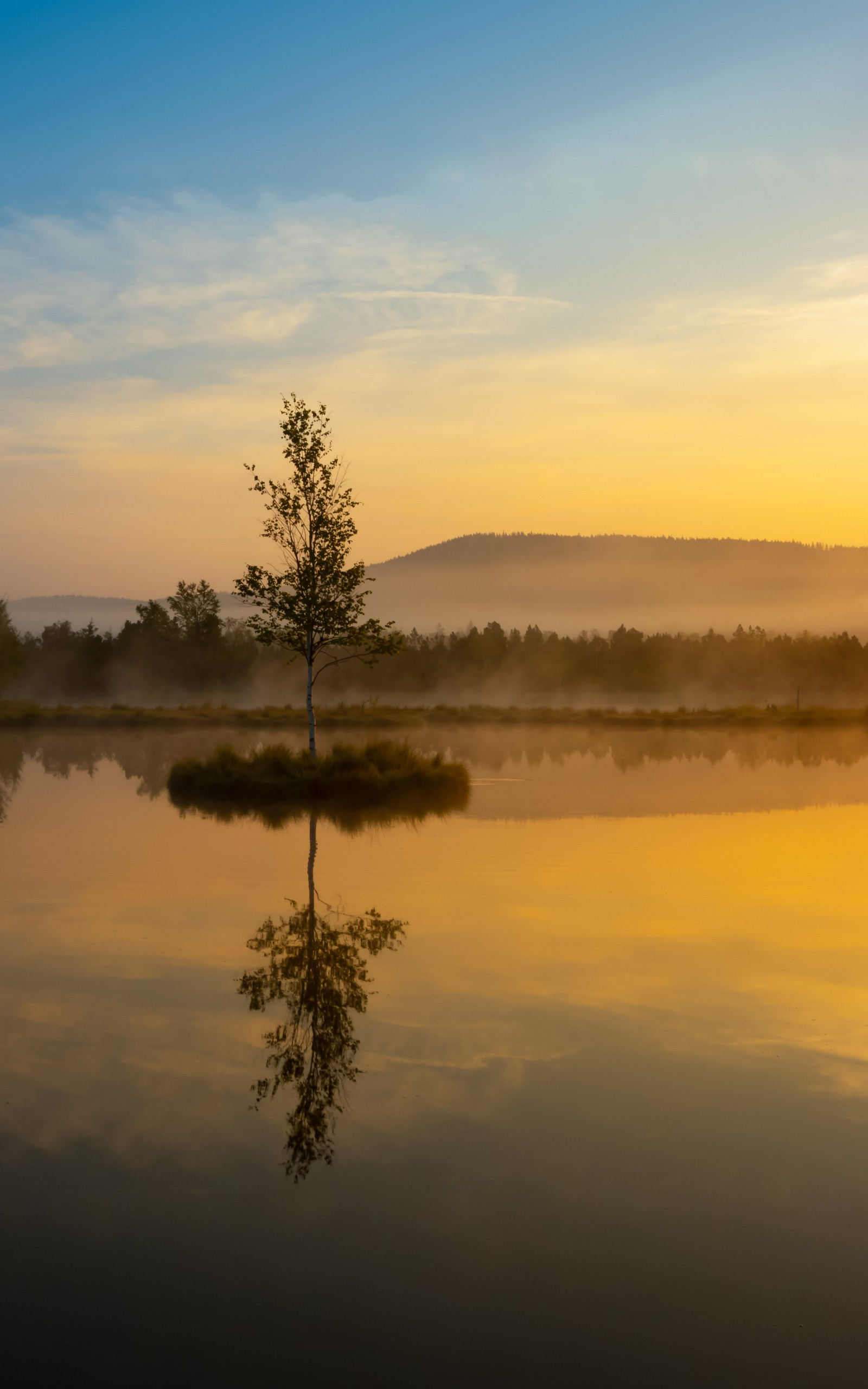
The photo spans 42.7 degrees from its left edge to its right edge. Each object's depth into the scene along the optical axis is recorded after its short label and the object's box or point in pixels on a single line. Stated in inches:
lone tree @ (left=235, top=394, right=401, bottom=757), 1051.9
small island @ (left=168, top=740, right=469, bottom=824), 917.8
